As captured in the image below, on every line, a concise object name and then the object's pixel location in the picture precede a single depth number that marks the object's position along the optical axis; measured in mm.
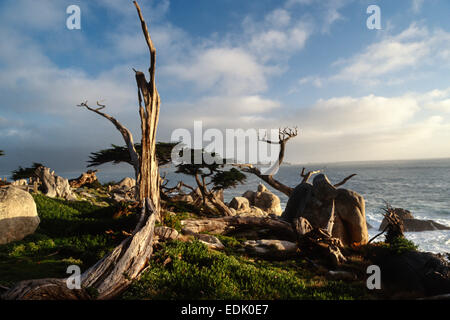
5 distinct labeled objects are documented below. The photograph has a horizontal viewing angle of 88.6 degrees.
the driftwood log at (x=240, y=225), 12164
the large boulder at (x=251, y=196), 32119
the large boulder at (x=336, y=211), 12938
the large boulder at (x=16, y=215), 8164
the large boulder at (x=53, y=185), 16875
